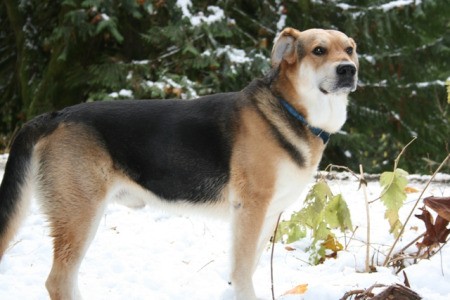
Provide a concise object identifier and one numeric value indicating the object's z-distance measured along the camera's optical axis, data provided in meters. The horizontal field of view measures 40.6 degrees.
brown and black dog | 3.41
